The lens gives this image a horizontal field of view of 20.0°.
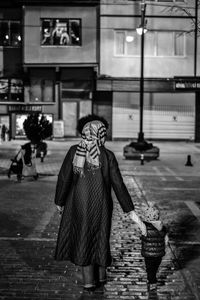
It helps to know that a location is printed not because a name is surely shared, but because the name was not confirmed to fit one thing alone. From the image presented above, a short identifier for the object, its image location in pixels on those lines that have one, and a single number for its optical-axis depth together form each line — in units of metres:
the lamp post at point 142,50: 24.31
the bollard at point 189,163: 21.98
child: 6.26
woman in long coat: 5.95
